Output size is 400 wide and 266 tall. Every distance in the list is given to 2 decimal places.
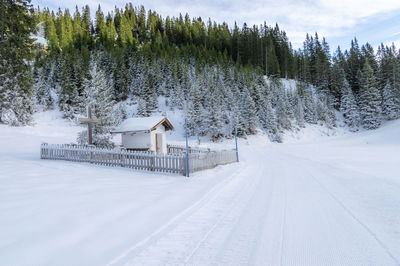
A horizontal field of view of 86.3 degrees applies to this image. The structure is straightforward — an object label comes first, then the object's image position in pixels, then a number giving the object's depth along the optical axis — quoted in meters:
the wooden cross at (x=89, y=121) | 17.63
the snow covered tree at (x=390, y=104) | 53.34
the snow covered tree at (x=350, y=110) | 54.75
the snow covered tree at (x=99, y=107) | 21.64
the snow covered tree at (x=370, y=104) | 52.36
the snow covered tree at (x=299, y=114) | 51.22
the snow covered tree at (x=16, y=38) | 12.81
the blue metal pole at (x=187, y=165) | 11.86
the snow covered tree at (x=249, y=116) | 44.12
